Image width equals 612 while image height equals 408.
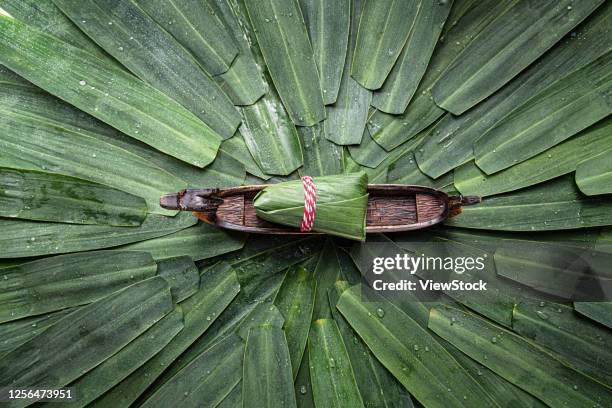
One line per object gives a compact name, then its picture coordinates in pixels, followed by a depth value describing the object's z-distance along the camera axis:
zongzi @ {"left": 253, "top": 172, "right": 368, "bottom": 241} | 1.37
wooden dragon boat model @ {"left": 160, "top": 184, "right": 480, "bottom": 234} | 1.41
